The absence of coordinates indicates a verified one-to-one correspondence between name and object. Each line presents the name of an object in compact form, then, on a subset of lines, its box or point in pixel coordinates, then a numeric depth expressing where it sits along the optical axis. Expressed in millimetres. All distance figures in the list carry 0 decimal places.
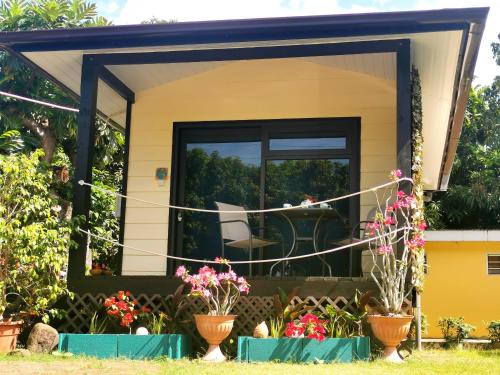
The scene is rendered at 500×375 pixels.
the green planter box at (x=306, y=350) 4484
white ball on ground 4814
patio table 5950
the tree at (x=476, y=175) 16750
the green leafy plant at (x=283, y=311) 4754
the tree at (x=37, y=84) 11727
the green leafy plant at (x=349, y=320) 4727
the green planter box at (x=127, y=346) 4656
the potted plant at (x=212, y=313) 4598
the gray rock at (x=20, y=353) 4633
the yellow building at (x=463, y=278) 11406
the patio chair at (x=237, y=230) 5816
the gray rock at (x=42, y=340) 4836
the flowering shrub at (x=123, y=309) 4918
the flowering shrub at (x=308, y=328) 4457
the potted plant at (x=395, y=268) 4480
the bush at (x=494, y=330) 8677
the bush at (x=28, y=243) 4863
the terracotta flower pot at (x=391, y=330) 4449
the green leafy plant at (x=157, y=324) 4898
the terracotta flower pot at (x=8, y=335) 4789
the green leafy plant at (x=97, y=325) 4992
